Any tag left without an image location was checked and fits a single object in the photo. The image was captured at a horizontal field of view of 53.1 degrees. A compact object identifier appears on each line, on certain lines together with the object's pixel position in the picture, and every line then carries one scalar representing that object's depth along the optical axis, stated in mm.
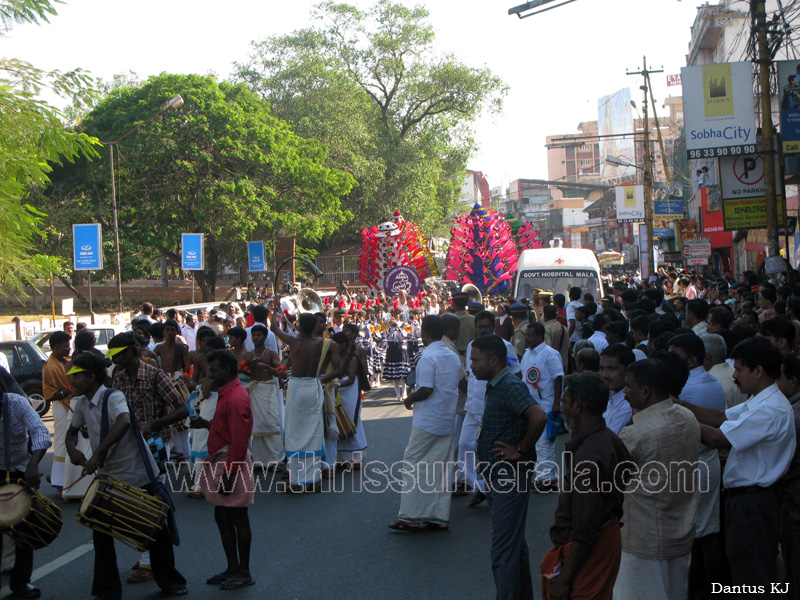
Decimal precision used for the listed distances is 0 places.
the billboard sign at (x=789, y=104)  14672
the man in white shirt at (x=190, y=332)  14070
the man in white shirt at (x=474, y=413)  7410
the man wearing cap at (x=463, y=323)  9742
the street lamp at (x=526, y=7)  9508
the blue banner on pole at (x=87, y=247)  21750
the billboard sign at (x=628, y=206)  45781
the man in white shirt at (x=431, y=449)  6668
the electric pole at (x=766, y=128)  13023
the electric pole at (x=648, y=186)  34125
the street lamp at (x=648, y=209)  33875
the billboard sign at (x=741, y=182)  16938
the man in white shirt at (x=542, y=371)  7762
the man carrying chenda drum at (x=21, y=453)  5527
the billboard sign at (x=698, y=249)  25989
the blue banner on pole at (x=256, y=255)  31000
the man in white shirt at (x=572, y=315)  12281
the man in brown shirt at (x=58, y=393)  8461
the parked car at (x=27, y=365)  14875
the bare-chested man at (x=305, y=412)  8305
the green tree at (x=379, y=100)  40719
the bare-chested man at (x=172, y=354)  9566
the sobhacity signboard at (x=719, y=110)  17109
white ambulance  16281
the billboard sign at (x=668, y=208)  34969
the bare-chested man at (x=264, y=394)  8703
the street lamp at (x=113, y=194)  22553
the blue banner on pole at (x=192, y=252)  26594
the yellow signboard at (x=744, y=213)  16672
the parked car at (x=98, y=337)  17000
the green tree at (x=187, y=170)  33594
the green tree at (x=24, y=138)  10820
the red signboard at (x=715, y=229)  35125
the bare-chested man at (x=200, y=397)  8383
